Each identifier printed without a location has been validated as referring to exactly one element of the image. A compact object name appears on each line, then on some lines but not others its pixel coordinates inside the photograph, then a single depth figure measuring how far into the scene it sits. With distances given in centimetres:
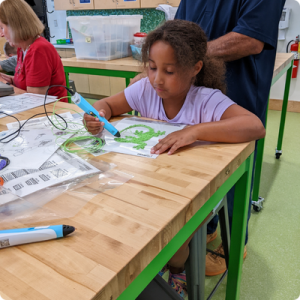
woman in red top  166
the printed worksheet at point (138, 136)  73
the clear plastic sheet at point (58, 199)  47
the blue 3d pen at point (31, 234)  40
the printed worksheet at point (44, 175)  54
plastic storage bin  224
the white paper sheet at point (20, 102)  119
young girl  76
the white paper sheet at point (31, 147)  67
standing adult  104
